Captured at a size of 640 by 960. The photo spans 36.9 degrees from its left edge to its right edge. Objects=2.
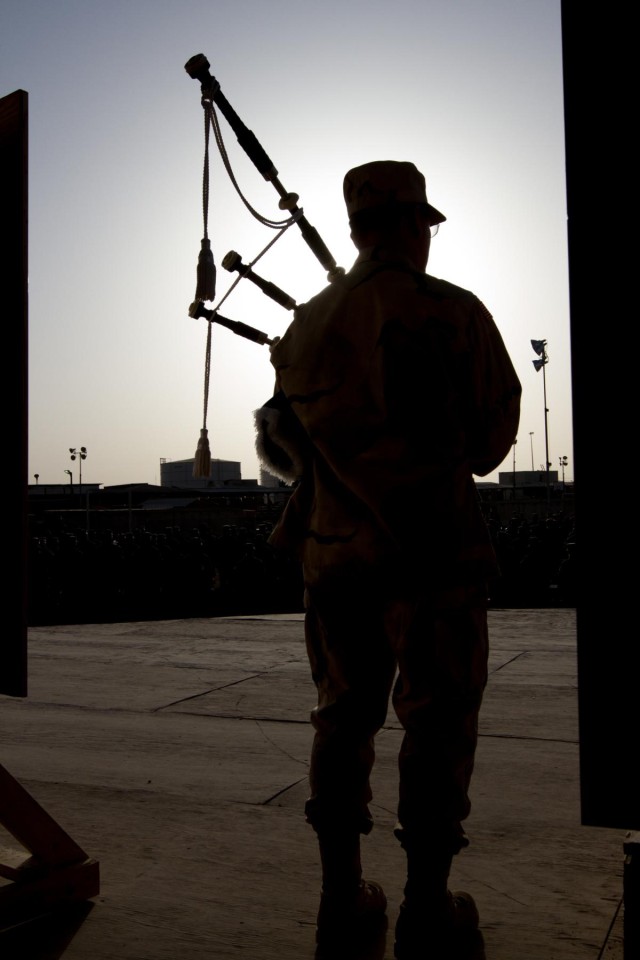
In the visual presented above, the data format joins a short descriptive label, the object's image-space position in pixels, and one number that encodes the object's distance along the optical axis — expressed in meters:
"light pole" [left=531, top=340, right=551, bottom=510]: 40.78
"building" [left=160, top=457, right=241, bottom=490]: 95.00
